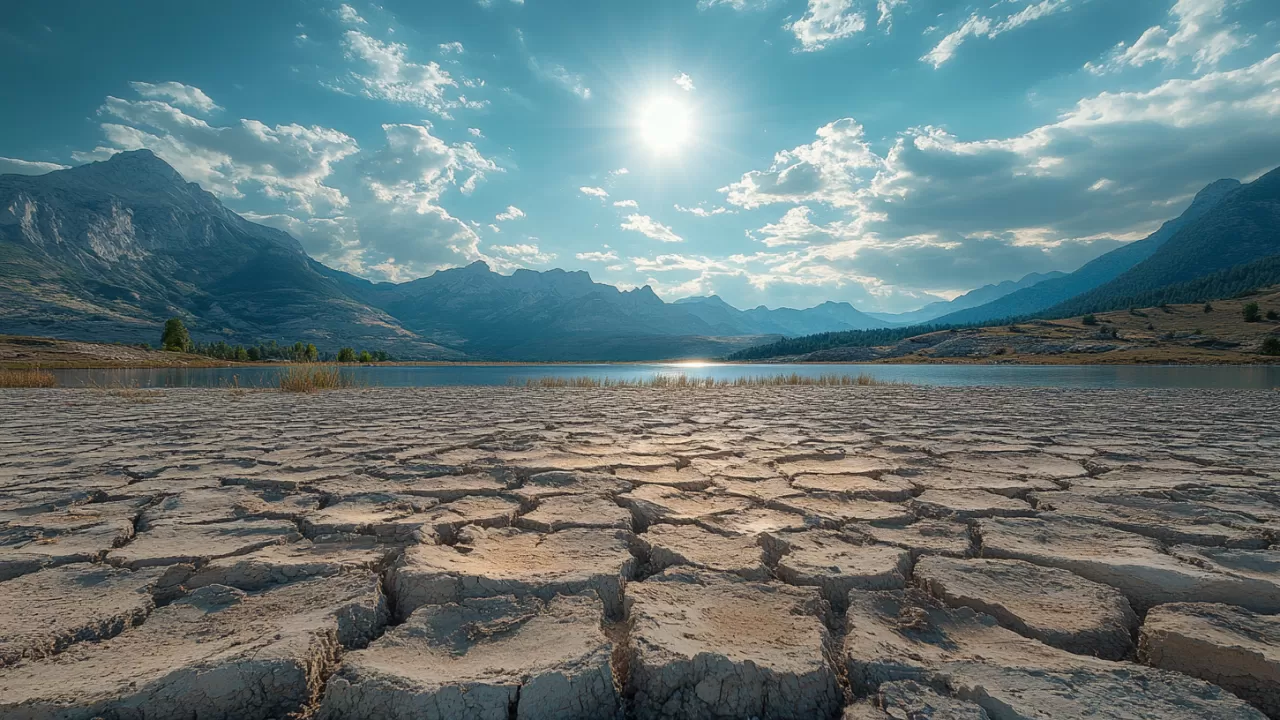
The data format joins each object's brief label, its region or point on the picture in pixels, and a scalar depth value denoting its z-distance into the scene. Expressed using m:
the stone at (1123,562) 1.53
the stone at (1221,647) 1.14
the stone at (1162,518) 2.00
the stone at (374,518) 2.11
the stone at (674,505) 2.34
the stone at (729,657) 1.11
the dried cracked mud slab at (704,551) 1.79
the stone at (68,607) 1.30
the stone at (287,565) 1.68
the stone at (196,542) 1.82
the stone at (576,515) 2.22
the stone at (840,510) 2.29
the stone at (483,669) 1.06
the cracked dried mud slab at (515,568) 1.59
